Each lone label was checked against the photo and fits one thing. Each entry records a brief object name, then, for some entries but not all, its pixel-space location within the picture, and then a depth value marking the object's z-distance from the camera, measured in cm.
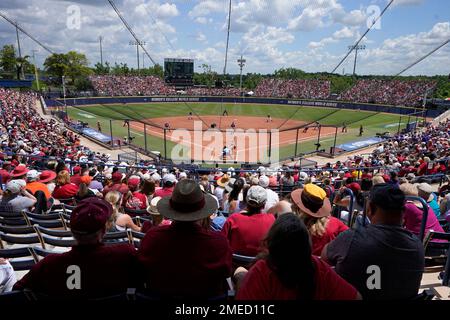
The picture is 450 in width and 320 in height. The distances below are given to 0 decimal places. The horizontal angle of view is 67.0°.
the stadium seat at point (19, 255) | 407
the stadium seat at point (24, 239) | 489
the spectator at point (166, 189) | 766
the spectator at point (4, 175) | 997
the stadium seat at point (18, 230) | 514
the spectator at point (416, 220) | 477
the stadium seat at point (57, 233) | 514
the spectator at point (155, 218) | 455
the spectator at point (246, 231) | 391
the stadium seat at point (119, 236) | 454
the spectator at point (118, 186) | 805
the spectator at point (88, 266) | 268
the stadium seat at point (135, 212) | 678
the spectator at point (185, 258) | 273
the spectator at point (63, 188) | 816
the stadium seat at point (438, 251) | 436
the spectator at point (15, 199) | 643
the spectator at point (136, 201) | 715
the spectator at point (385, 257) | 265
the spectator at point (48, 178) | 884
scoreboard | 9206
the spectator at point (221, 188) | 987
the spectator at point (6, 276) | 369
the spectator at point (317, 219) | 380
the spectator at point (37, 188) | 740
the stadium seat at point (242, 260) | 357
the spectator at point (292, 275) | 211
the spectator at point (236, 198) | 683
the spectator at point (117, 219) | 521
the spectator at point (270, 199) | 625
